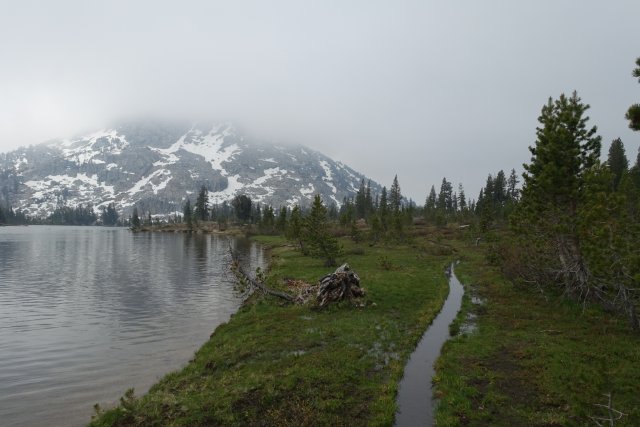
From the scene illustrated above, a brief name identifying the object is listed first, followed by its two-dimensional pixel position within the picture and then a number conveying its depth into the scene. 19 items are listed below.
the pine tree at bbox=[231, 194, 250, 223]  190.62
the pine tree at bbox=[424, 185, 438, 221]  142.52
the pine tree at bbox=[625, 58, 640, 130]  8.83
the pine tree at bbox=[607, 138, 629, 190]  102.44
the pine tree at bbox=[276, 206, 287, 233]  127.46
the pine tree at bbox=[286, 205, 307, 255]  64.28
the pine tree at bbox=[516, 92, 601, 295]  24.55
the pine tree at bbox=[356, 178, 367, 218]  183.50
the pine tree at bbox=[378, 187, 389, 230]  87.17
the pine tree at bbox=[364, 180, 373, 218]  173.56
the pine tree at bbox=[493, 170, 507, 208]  142.75
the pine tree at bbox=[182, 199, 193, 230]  193.25
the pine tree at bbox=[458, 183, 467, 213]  163.85
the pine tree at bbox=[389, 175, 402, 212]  167.25
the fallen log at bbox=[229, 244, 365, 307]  26.84
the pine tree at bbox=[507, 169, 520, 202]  157.57
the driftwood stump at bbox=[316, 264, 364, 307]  26.73
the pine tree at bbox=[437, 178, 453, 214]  174.38
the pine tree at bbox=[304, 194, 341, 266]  47.44
